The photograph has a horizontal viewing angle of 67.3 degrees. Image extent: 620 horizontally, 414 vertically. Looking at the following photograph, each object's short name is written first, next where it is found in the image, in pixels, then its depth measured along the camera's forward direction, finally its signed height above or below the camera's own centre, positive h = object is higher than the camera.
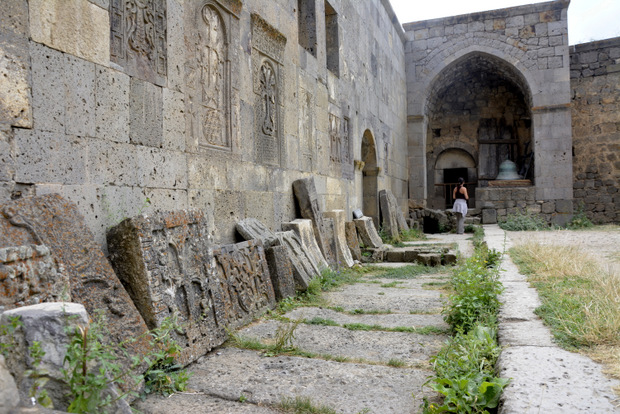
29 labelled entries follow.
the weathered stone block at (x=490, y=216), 12.89 -0.31
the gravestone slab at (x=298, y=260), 4.47 -0.53
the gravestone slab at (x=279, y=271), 4.07 -0.54
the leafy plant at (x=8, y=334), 1.36 -0.35
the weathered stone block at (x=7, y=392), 1.11 -0.44
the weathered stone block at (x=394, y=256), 7.18 -0.76
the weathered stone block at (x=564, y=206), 12.30 -0.07
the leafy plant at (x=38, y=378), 1.33 -0.49
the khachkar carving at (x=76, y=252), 1.95 -0.18
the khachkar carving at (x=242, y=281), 3.26 -0.54
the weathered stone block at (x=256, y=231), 4.19 -0.20
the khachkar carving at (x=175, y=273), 2.46 -0.35
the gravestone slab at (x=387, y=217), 9.36 -0.21
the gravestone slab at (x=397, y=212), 9.88 -0.12
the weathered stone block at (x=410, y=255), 7.07 -0.74
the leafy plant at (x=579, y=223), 12.06 -0.52
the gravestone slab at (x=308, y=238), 5.21 -0.34
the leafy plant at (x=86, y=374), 1.42 -0.51
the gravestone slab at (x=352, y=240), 7.01 -0.50
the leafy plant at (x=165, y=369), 2.17 -0.78
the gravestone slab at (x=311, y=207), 5.59 +0.02
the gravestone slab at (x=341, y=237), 6.33 -0.41
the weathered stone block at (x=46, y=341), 1.39 -0.39
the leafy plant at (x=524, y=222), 11.69 -0.48
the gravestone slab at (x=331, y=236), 6.13 -0.37
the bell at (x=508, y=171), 14.34 +1.03
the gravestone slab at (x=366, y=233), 7.61 -0.42
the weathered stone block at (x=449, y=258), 6.46 -0.73
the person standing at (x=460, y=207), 11.36 -0.04
